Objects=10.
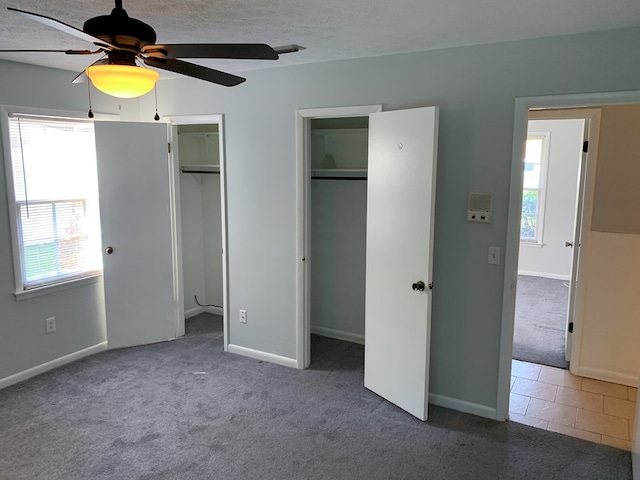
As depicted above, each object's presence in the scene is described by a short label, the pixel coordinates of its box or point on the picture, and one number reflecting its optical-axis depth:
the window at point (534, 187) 6.91
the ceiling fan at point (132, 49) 1.52
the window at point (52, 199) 3.55
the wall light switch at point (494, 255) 2.98
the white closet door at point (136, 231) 4.05
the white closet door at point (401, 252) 2.93
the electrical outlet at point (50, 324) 3.79
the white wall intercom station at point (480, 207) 2.96
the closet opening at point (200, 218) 4.91
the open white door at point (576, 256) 3.76
